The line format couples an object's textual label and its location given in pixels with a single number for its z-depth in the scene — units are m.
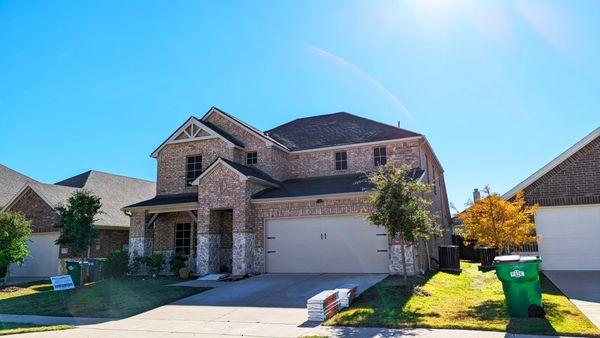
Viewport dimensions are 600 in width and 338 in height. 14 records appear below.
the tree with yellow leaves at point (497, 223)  13.45
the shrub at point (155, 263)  19.16
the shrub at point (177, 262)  19.44
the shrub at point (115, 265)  19.59
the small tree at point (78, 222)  18.27
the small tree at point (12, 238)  19.27
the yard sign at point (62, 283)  14.04
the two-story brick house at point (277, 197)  17.33
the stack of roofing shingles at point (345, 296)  10.79
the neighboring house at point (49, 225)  23.84
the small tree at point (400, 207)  12.56
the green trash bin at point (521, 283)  8.81
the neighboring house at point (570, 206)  15.73
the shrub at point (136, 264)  19.88
